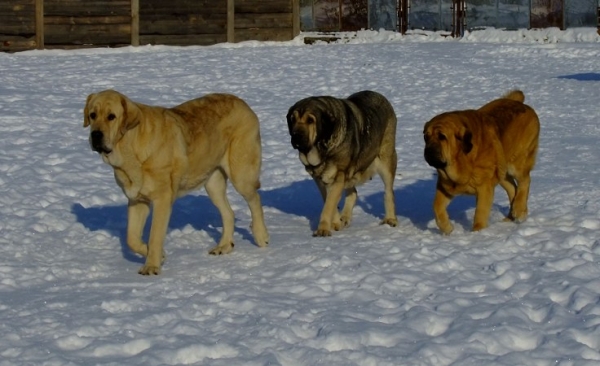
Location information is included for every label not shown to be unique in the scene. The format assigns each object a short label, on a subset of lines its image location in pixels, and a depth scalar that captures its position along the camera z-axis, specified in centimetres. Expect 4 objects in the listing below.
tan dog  1197
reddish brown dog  1355
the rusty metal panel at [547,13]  4989
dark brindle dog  1407
